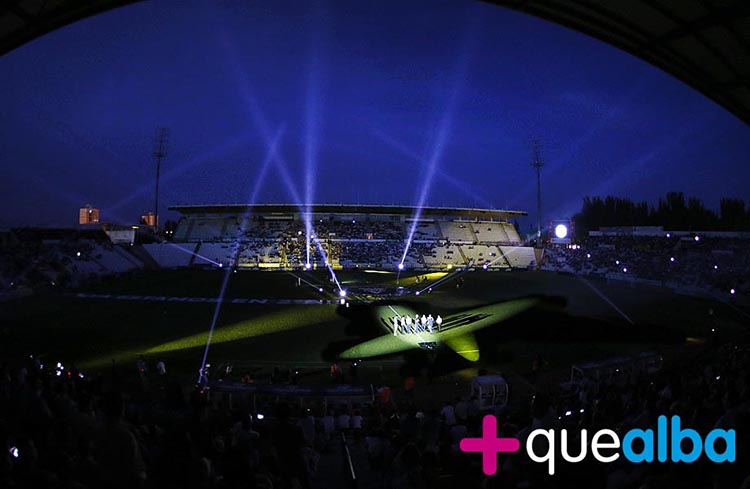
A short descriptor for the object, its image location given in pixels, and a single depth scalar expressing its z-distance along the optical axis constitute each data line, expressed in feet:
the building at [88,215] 351.32
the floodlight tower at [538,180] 224.25
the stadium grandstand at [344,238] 205.36
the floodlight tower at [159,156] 230.09
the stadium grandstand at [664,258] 120.37
